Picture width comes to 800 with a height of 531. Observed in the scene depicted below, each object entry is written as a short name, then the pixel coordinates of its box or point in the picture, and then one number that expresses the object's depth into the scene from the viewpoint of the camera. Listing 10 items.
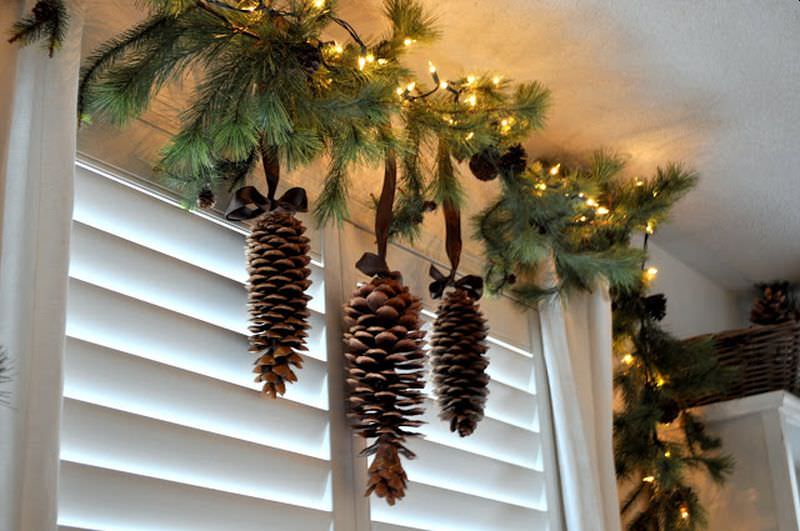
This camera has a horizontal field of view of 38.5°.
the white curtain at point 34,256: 1.31
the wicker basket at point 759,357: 2.98
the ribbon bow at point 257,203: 1.79
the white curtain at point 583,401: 2.42
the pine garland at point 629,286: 2.27
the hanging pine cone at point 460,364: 2.03
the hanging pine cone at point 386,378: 1.85
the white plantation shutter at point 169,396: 1.58
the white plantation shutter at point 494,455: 2.13
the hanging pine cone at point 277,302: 1.72
